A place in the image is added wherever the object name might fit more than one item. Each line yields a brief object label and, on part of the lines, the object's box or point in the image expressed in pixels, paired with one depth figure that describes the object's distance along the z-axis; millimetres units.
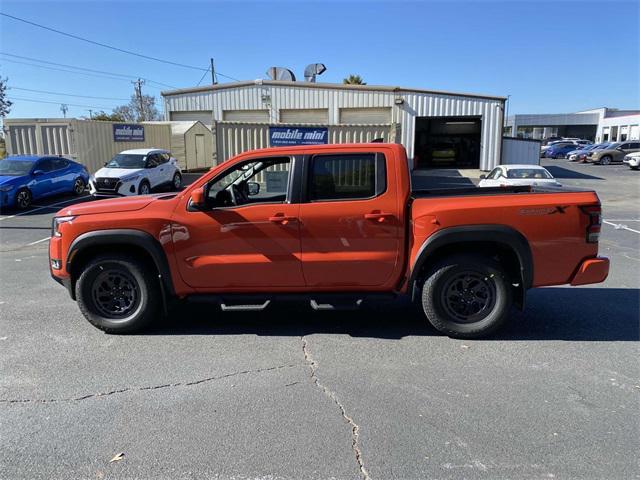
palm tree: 43309
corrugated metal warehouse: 23906
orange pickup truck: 4422
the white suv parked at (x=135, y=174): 15836
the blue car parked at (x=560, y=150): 46844
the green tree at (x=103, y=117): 54569
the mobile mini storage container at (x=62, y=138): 20875
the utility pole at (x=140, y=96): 67938
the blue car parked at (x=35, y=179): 13984
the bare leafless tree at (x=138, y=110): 74188
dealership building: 64644
